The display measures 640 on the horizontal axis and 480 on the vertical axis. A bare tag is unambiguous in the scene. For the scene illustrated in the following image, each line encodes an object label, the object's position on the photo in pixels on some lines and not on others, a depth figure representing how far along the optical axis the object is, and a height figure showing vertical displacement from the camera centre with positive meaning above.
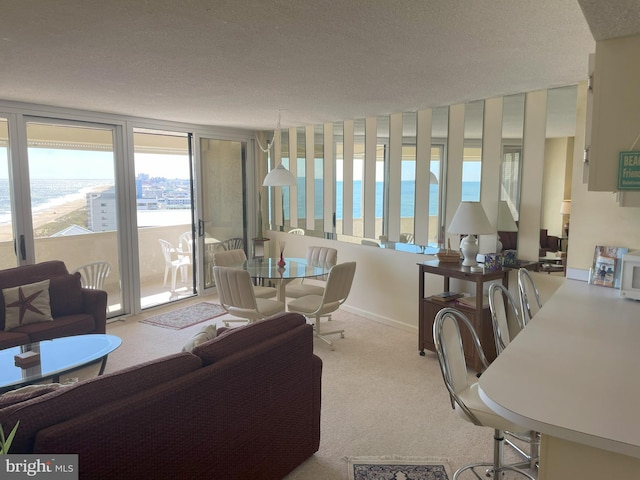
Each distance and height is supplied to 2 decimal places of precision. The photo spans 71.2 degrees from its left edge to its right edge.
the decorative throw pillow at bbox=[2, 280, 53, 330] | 3.79 -0.91
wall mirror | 3.79 +0.30
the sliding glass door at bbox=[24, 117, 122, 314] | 4.59 +0.03
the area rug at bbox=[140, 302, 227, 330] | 5.18 -1.44
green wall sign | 1.86 +0.12
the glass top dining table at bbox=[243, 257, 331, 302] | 4.55 -0.76
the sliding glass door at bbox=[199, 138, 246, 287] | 6.38 +0.01
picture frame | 3.15 -0.48
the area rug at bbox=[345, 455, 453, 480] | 2.48 -1.53
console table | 3.77 -0.99
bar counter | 1.38 -0.68
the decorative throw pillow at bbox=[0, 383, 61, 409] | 1.66 -0.75
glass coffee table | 2.83 -1.11
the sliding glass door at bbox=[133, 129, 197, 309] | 5.93 -0.23
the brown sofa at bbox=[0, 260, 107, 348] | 3.81 -0.96
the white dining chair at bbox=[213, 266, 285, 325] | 4.11 -0.92
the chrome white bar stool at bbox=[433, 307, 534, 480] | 2.00 -0.91
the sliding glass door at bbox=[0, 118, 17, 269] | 4.29 -0.09
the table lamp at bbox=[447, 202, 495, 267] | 3.80 -0.21
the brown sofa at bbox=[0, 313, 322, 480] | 1.54 -0.87
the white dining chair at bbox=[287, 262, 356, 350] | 4.28 -0.98
